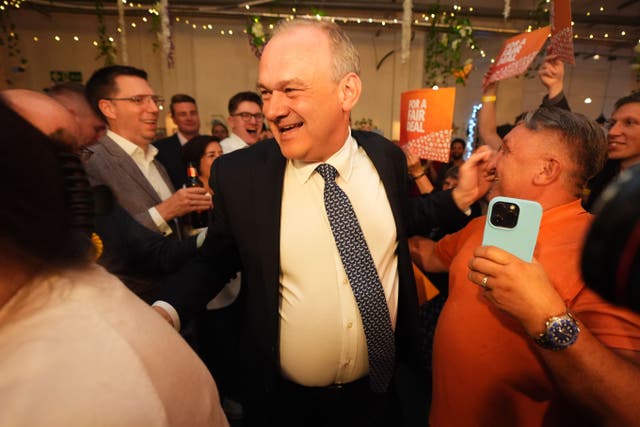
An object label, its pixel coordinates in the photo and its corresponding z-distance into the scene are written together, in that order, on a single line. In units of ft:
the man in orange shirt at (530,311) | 2.83
